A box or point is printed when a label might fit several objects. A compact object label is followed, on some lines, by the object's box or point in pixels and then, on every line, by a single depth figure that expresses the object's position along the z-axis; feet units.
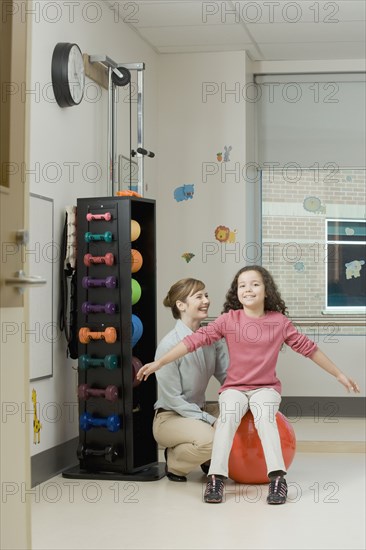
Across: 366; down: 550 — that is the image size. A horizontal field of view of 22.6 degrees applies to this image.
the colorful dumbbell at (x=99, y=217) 14.69
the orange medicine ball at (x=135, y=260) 15.03
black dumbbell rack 14.65
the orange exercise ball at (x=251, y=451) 13.74
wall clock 14.74
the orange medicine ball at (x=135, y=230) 15.03
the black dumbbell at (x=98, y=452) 14.60
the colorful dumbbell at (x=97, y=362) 14.52
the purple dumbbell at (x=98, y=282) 14.58
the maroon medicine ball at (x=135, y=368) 14.74
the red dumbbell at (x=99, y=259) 14.57
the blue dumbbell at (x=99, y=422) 14.55
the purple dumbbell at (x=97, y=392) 14.51
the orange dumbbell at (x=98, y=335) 14.51
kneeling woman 14.37
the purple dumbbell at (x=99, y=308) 14.60
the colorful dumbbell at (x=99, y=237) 14.66
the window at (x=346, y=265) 22.53
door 5.89
